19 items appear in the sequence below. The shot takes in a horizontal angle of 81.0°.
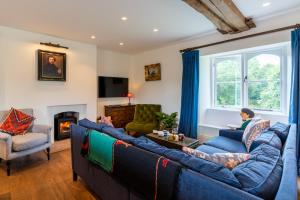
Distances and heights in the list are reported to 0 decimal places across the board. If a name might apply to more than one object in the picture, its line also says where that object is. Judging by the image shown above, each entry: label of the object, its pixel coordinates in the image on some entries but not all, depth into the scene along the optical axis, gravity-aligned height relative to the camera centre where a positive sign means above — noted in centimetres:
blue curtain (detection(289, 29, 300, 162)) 265 +25
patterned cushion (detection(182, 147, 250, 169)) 123 -44
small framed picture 495 +72
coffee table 280 -75
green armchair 432 -62
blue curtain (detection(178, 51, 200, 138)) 397 +7
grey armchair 256 -72
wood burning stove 418 -62
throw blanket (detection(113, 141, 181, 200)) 108 -52
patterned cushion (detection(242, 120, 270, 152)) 230 -44
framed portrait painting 372 +68
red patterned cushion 299 -45
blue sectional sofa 83 -43
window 321 +36
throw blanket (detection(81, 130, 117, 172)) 163 -53
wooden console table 496 -48
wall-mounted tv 506 +31
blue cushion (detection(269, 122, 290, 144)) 202 -40
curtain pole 271 +110
